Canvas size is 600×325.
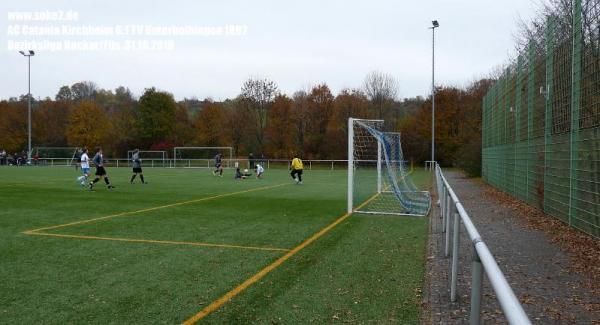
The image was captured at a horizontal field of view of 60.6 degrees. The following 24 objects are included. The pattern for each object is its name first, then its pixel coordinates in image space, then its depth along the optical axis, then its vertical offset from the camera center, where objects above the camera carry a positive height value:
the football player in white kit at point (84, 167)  22.14 -0.59
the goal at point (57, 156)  56.75 -0.28
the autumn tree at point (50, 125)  73.44 +4.14
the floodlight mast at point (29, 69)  53.72 +8.95
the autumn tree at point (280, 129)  57.59 +2.85
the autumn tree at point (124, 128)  66.69 +3.46
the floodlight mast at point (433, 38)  35.34 +8.20
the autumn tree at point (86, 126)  69.62 +3.76
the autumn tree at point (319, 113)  57.47 +4.62
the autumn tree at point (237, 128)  61.56 +3.15
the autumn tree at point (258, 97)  61.38 +6.82
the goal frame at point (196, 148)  49.80 -0.53
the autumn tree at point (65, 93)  92.32 +11.16
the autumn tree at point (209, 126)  68.25 +3.72
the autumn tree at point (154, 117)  69.38 +4.99
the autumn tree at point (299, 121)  57.59 +3.70
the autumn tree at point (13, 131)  70.50 +3.12
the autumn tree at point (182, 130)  69.62 +3.27
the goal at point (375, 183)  13.38 -1.21
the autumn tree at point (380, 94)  57.81 +6.79
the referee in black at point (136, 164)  24.23 -0.49
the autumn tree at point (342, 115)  51.91 +4.21
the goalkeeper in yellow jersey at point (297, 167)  24.80 -0.66
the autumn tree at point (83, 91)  95.38 +11.85
